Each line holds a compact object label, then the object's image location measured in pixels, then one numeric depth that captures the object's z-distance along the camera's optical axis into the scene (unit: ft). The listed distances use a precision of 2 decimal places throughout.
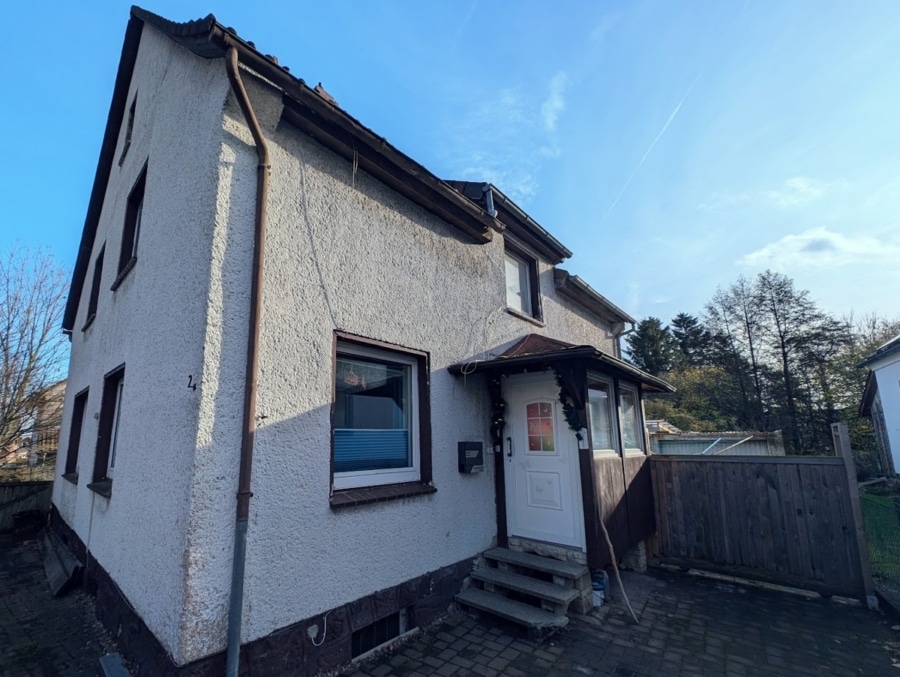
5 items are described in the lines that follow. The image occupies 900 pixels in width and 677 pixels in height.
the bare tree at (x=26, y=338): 42.57
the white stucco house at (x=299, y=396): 11.28
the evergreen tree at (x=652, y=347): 126.79
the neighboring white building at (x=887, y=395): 47.91
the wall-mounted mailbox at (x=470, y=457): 18.21
